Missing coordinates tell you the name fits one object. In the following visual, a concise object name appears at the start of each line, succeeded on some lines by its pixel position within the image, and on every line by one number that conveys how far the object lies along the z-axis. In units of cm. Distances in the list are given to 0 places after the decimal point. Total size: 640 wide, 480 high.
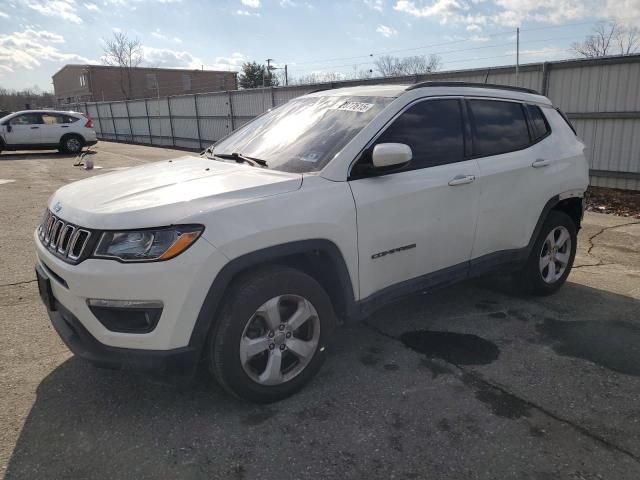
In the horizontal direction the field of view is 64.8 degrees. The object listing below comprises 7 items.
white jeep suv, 249
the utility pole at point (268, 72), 5505
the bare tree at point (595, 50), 2881
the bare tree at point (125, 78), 5575
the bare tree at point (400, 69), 3865
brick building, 5775
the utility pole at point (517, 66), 1030
